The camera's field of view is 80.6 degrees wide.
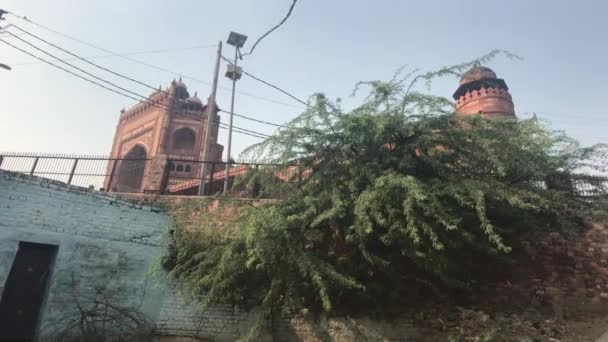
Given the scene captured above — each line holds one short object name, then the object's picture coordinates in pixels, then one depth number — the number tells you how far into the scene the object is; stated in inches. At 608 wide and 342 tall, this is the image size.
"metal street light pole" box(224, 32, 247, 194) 519.0
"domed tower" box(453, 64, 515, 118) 666.8
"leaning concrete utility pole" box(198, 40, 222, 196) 387.9
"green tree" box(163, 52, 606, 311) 215.8
